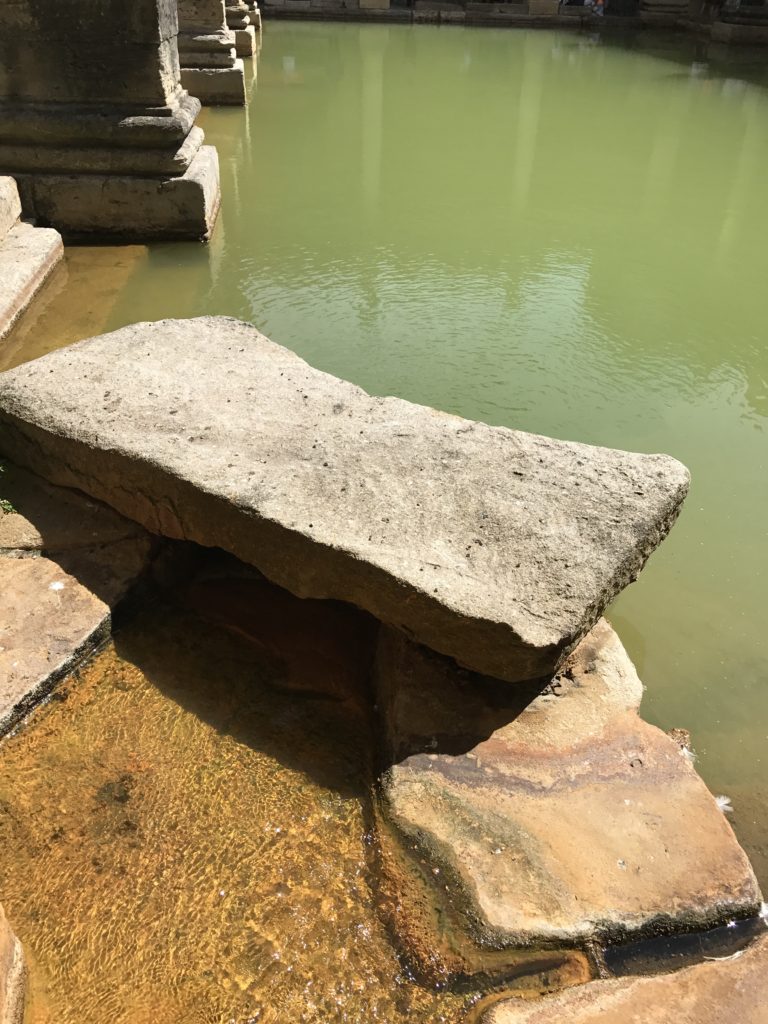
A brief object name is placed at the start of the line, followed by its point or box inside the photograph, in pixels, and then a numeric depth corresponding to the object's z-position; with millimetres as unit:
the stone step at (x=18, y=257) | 3888
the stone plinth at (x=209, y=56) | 8281
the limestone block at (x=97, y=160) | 4875
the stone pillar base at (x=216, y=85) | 8445
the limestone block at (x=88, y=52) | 4484
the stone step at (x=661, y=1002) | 1418
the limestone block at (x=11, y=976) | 1315
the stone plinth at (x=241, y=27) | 10602
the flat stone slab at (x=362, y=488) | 1864
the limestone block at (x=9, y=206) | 4484
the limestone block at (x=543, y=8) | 18281
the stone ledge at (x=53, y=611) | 1997
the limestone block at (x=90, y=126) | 4777
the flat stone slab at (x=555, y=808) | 1598
